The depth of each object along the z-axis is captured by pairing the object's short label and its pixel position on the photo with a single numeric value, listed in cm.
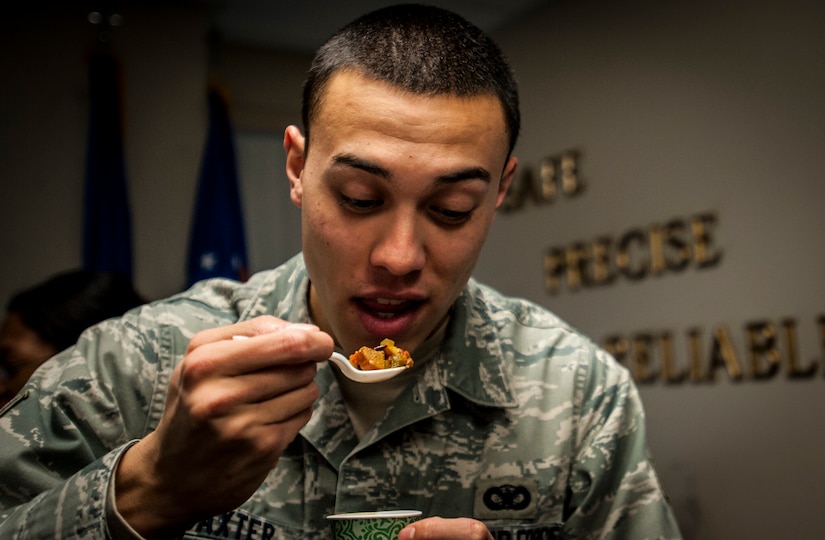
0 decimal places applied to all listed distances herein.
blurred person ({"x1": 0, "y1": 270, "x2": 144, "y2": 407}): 268
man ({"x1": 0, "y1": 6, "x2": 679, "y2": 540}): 100
